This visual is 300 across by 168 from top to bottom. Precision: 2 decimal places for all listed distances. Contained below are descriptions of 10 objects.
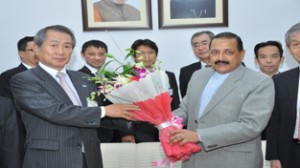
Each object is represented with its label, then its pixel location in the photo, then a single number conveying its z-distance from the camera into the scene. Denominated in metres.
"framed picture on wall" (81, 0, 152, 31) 4.30
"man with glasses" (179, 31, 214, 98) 3.65
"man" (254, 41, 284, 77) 3.27
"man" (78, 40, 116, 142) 3.63
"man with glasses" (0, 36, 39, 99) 3.47
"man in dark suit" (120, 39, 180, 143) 3.47
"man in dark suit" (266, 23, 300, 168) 2.15
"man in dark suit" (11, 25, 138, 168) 1.80
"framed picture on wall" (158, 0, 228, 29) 4.28
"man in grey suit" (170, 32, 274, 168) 1.82
